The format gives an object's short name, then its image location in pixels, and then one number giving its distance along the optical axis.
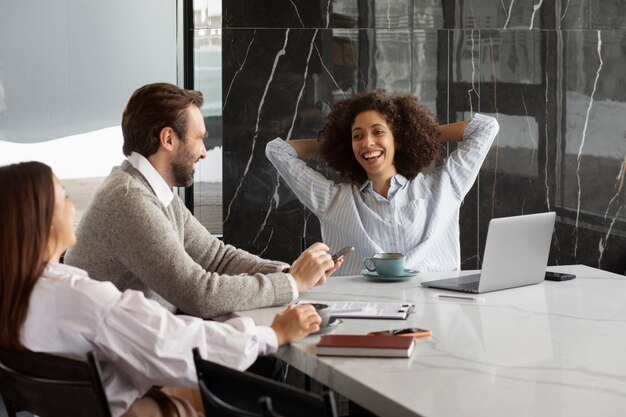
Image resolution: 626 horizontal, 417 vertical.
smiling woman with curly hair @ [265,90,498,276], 3.23
